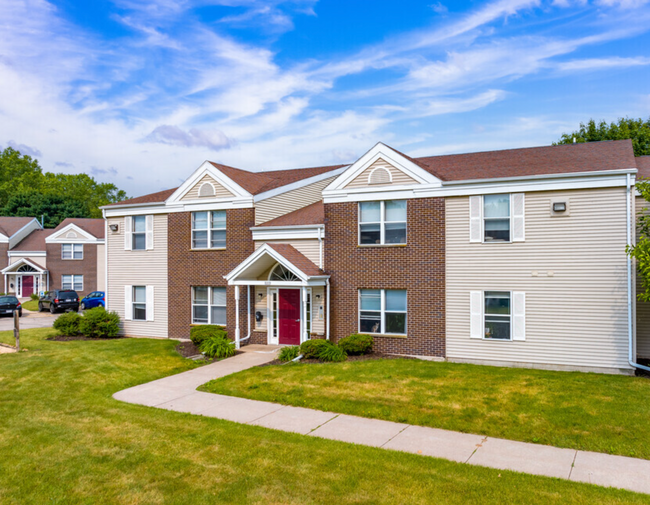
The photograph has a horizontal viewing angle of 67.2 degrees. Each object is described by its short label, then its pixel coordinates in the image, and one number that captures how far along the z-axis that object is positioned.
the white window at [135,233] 21.94
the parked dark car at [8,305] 32.53
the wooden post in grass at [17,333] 18.20
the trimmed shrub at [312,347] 15.88
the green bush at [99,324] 21.20
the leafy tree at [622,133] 29.33
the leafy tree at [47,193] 67.62
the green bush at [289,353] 16.03
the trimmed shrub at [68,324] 21.83
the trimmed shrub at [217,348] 17.22
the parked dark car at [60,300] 34.38
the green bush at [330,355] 15.71
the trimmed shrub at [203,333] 18.36
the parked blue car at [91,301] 35.50
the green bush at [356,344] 16.28
